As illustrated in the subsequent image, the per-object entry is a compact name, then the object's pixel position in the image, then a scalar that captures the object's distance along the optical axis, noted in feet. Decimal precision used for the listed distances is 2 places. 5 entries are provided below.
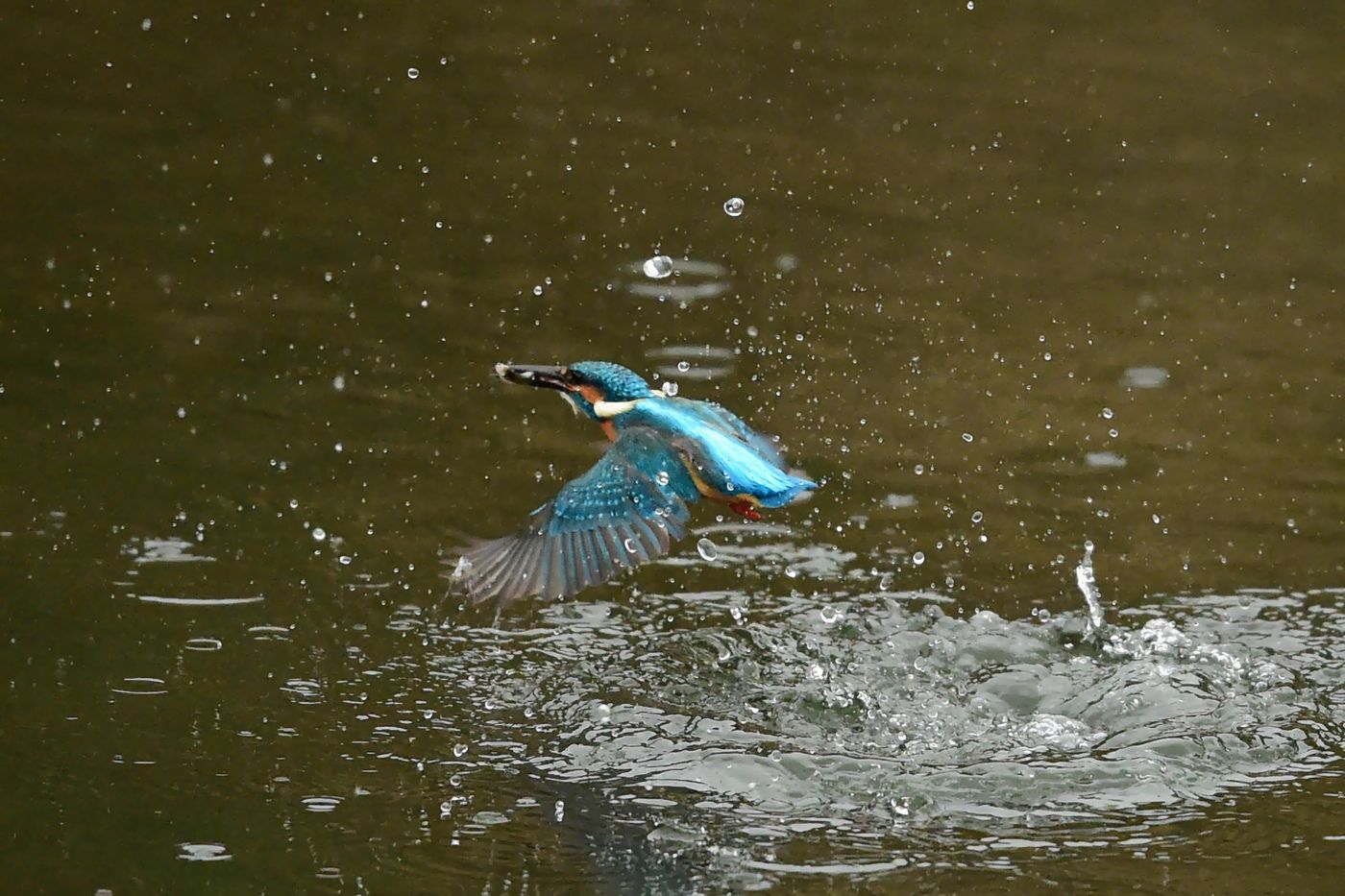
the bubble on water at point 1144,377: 42.65
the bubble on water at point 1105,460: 38.99
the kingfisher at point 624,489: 26.78
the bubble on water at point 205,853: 23.70
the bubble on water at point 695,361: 40.11
